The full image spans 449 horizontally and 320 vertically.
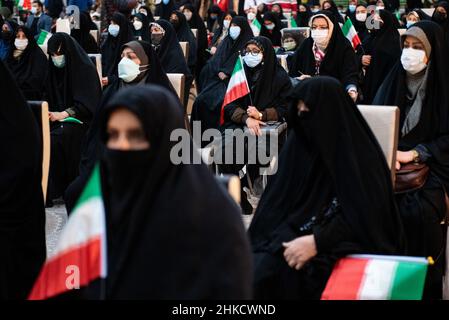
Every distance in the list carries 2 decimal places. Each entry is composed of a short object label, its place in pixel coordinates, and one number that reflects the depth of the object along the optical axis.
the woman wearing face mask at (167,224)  4.11
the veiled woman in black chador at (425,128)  7.36
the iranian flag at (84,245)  4.20
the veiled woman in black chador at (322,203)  5.70
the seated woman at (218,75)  13.34
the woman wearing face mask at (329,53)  13.05
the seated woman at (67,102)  11.91
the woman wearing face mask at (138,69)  10.10
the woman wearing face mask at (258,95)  11.45
